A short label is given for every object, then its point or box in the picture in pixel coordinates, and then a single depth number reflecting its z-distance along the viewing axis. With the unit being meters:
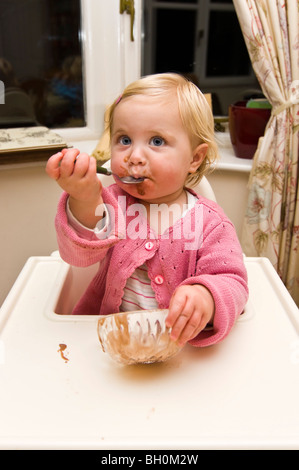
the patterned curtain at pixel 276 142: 1.43
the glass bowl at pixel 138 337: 0.57
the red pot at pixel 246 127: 1.61
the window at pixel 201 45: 1.81
